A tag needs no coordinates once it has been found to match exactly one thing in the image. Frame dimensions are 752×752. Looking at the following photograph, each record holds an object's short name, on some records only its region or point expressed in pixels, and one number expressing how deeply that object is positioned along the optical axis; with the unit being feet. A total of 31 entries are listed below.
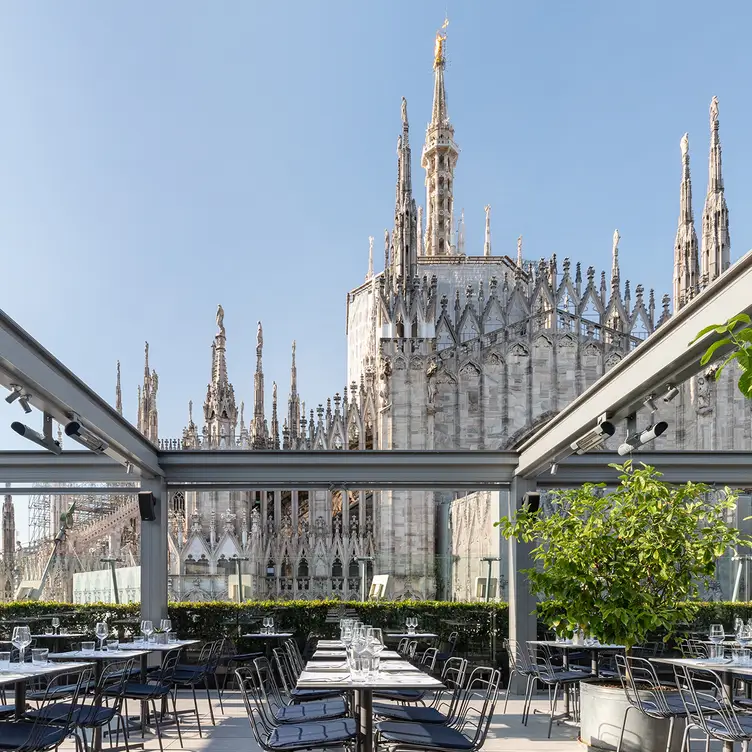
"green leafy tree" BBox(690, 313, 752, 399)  6.51
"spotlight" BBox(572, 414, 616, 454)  25.96
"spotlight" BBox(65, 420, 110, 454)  24.84
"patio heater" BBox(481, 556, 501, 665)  40.09
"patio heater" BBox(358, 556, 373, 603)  47.19
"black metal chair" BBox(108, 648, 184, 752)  23.73
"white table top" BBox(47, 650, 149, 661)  24.93
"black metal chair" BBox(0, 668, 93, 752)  17.40
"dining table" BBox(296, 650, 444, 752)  17.46
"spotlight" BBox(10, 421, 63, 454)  24.32
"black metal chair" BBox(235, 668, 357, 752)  17.38
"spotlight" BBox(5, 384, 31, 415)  22.00
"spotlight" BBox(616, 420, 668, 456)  25.07
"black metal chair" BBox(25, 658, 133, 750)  20.09
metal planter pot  22.02
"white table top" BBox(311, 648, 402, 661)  25.45
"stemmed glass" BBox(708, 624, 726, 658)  24.99
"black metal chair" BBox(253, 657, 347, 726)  20.44
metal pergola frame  35.12
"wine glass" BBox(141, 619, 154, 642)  30.45
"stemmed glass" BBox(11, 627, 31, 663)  22.50
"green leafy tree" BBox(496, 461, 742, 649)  22.12
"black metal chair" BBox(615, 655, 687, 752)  21.76
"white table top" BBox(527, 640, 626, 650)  30.30
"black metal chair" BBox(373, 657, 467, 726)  20.83
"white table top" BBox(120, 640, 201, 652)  28.22
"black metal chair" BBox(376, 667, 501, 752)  17.76
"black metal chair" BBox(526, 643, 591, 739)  28.73
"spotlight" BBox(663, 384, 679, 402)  22.80
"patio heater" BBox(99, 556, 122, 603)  41.85
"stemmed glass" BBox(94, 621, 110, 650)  26.58
